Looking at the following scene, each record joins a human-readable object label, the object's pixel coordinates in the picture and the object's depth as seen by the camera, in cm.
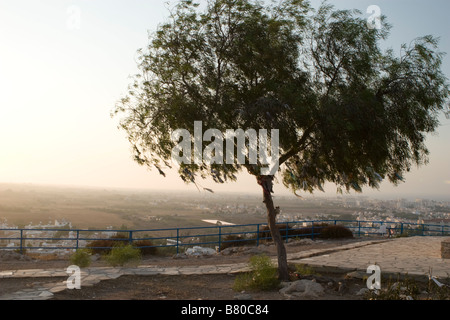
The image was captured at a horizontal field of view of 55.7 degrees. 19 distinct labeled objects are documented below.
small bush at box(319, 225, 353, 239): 2433
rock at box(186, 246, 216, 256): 1963
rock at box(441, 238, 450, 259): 1497
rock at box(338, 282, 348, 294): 1039
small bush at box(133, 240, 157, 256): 2052
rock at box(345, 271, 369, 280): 1150
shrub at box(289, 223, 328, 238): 2441
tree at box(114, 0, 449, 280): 1109
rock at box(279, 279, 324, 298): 1002
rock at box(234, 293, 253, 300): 998
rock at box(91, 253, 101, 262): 1844
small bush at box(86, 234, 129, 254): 2000
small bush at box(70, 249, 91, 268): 1342
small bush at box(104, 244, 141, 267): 1396
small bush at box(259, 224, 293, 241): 2446
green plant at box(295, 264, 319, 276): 1209
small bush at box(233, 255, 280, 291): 1082
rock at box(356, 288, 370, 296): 1011
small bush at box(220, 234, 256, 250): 2407
